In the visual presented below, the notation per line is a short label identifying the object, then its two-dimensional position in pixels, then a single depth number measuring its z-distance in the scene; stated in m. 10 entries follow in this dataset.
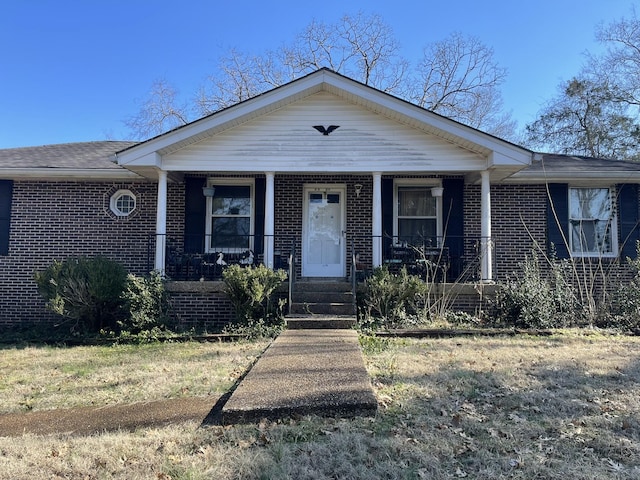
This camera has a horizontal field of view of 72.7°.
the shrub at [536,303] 8.00
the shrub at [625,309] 8.22
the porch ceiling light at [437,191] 9.93
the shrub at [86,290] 7.76
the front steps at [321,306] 7.60
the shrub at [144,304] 7.74
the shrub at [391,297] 8.00
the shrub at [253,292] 7.85
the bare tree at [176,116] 24.59
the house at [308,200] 8.91
